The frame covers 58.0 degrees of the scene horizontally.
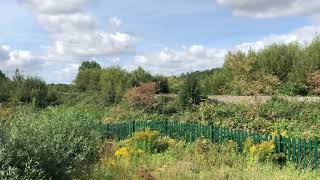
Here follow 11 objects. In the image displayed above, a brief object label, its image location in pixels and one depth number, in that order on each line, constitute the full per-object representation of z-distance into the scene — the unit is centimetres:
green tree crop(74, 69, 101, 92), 2447
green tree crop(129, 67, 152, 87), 2010
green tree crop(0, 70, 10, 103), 1848
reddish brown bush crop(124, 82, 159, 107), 1514
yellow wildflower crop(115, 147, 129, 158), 671
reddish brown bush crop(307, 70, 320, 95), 1358
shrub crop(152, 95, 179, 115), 1438
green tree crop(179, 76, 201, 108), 1429
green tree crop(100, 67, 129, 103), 1772
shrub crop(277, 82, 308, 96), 1505
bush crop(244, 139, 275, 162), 686
